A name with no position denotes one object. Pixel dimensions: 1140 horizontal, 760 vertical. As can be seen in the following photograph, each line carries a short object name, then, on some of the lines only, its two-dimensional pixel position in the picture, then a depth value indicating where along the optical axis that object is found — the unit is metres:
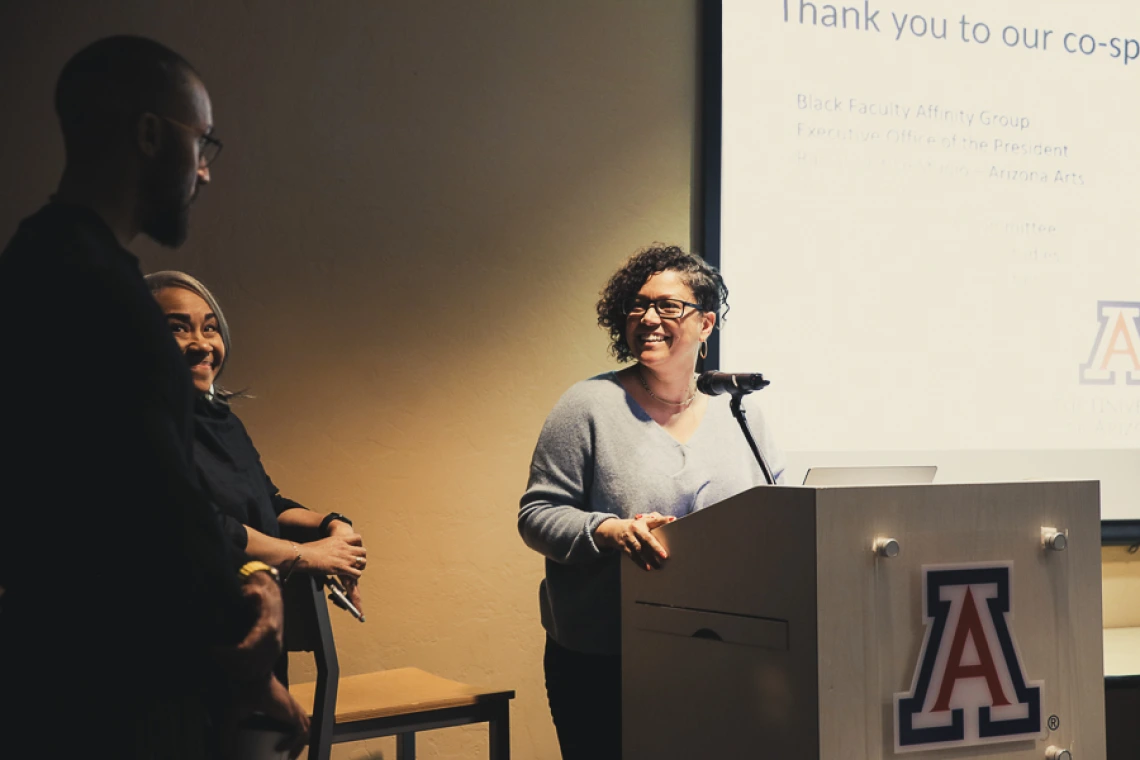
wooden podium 1.56
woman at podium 2.15
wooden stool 2.22
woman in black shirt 1.75
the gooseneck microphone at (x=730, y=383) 1.87
